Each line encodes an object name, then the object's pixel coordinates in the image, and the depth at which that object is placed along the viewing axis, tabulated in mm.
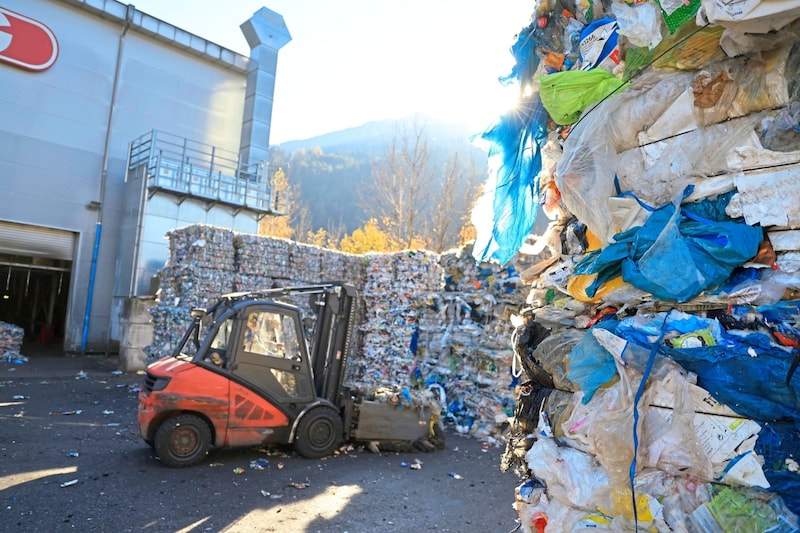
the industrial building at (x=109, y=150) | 14367
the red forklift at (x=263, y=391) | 5750
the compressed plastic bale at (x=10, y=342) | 13367
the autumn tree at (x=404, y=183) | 23484
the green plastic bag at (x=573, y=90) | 2496
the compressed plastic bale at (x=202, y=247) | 10922
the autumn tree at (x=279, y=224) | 28209
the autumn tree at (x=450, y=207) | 23359
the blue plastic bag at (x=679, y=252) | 1975
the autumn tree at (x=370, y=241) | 26000
